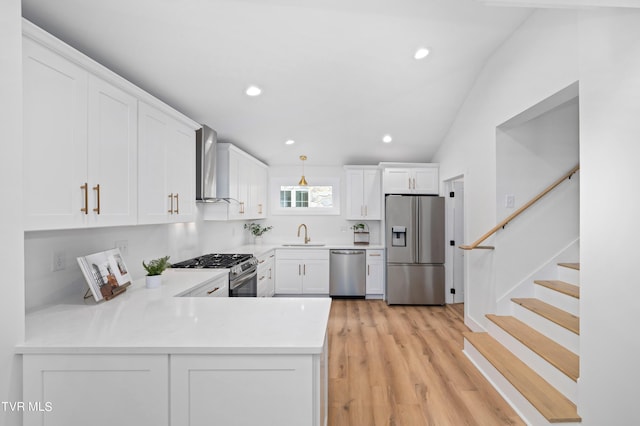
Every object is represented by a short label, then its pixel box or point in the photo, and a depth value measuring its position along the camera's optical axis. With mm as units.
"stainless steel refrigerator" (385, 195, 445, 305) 4852
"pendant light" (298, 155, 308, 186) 5457
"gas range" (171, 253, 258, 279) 3074
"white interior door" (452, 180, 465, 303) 5043
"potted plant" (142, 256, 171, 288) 2355
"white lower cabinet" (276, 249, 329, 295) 5238
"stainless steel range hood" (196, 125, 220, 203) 3336
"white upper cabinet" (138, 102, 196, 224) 2303
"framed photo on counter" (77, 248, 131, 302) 1914
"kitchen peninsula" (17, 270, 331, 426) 1295
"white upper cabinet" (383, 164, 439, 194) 5207
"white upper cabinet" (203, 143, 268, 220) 3822
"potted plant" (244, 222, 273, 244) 5551
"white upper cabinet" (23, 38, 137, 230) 1440
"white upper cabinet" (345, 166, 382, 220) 5516
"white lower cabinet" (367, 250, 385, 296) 5227
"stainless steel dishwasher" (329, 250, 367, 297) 5215
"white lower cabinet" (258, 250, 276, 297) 4352
